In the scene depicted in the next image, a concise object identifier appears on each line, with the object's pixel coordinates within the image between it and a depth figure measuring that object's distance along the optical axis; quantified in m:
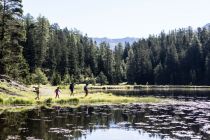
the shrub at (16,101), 59.17
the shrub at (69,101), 63.53
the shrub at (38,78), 116.56
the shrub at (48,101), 62.57
